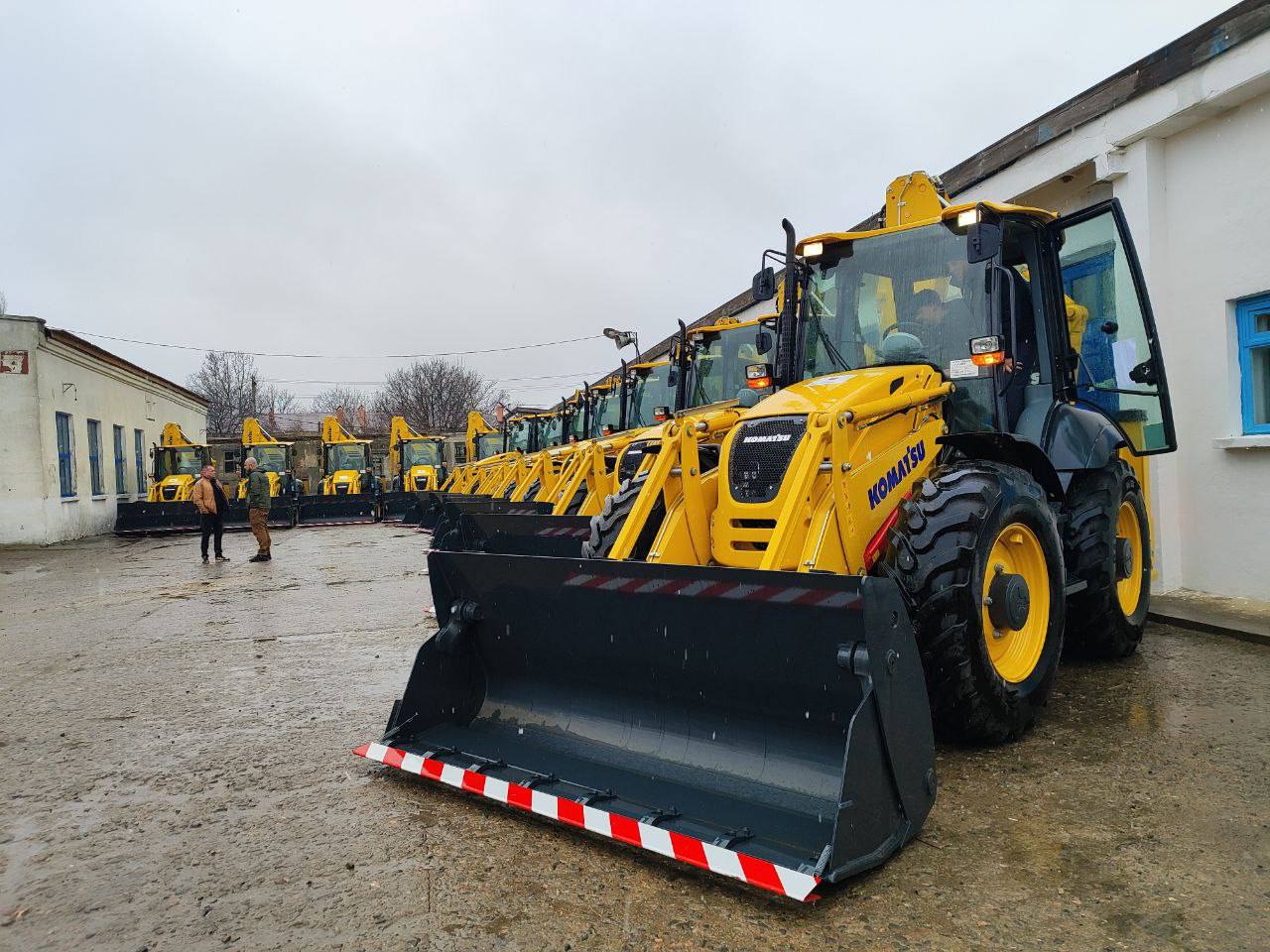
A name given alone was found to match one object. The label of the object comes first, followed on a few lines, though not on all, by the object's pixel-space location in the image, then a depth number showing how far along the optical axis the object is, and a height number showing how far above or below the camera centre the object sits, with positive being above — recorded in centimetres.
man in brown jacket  1460 -21
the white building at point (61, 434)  1911 +148
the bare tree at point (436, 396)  5659 +549
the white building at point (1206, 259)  695 +154
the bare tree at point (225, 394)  6031 +669
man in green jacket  1466 -38
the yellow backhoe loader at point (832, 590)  308 -55
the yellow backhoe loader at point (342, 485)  2378 -8
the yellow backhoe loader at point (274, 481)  2334 +14
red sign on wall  1928 +293
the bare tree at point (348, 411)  6588 +634
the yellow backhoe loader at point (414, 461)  2648 +57
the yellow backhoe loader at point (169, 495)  2198 -11
